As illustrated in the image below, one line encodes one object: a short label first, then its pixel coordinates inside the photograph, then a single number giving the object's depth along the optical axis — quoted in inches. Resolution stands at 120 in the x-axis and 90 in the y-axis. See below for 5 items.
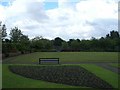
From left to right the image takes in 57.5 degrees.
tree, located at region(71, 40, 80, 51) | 1435.1
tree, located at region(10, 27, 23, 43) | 976.1
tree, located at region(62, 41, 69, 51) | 1413.5
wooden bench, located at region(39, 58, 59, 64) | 421.1
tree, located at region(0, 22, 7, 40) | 763.0
